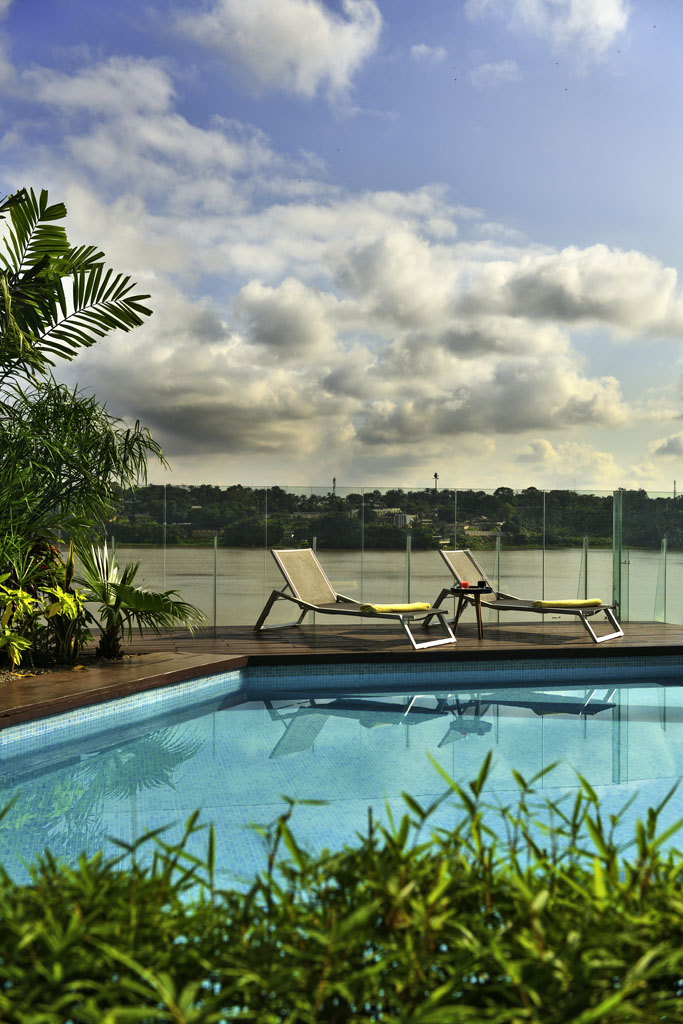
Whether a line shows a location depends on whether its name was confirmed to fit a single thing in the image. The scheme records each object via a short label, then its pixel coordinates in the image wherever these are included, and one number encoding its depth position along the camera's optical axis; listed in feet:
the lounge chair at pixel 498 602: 25.54
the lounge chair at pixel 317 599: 23.91
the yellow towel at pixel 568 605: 25.59
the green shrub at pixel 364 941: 3.58
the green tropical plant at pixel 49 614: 18.71
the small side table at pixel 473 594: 26.05
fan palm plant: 20.67
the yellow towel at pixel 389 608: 23.63
